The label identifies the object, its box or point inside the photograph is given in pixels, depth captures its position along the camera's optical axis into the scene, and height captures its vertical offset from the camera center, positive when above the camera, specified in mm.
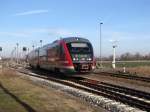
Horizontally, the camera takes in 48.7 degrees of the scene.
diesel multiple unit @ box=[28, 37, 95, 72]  13629 +350
